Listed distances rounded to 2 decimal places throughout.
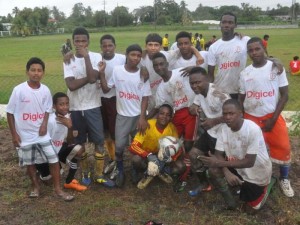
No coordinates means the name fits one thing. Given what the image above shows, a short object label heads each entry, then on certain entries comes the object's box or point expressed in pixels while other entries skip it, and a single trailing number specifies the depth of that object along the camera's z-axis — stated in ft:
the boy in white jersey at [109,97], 16.81
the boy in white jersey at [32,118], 14.55
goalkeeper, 15.70
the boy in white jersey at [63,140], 15.57
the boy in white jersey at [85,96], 15.55
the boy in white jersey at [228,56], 16.08
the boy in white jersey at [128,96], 15.98
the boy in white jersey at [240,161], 12.99
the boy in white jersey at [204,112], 14.57
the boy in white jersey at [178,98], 15.80
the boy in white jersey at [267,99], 14.48
